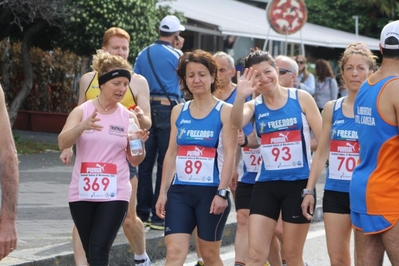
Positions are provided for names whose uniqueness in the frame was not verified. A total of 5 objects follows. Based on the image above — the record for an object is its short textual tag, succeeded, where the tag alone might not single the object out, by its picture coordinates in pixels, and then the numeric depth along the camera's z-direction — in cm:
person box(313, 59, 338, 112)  1579
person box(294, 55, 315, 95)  1555
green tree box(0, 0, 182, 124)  1644
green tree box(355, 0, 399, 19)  4175
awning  2002
